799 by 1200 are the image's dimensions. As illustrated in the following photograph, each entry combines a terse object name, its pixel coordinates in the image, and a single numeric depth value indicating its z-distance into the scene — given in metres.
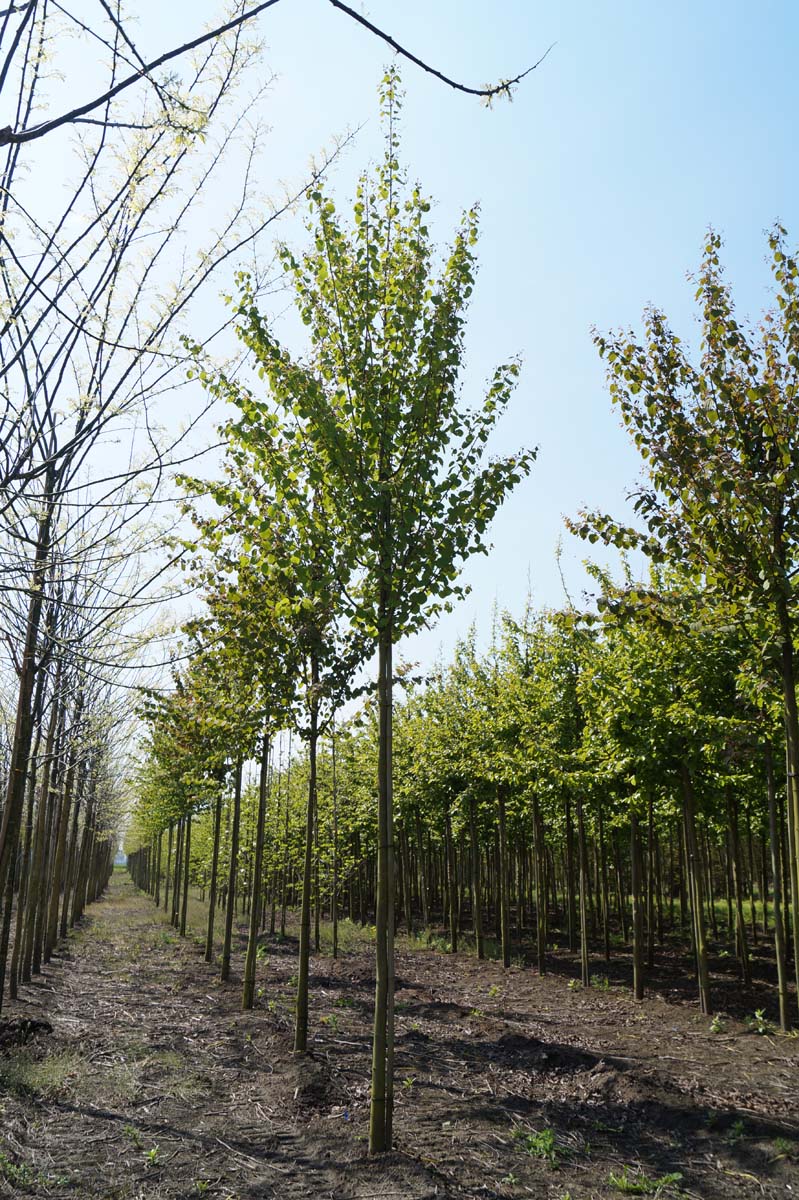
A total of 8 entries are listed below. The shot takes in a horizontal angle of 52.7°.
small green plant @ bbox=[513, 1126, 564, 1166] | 5.52
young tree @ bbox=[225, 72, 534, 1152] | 5.63
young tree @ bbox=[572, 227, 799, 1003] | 5.96
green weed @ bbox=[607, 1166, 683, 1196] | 4.96
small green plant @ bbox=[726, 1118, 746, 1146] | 5.83
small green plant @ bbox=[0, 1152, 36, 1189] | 4.91
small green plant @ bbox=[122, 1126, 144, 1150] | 5.64
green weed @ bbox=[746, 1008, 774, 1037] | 9.80
